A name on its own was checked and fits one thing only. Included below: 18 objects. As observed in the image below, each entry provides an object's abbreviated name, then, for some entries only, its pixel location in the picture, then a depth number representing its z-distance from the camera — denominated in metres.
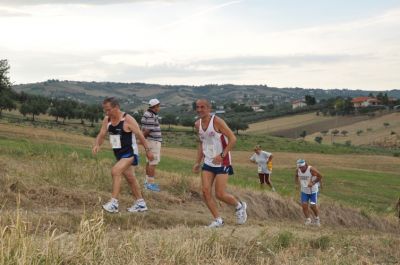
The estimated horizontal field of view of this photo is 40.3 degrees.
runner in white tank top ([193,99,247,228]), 8.58
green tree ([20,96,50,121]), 80.62
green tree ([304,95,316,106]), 140.93
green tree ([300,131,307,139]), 100.19
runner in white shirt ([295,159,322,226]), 13.55
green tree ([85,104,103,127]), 85.38
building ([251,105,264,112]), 144.29
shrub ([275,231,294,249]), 7.05
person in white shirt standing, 17.84
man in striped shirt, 11.56
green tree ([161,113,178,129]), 98.56
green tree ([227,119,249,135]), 95.75
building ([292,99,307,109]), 147.31
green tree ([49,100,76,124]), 83.62
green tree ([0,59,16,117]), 44.81
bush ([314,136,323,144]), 96.70
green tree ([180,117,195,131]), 97.10
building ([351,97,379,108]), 137.91
